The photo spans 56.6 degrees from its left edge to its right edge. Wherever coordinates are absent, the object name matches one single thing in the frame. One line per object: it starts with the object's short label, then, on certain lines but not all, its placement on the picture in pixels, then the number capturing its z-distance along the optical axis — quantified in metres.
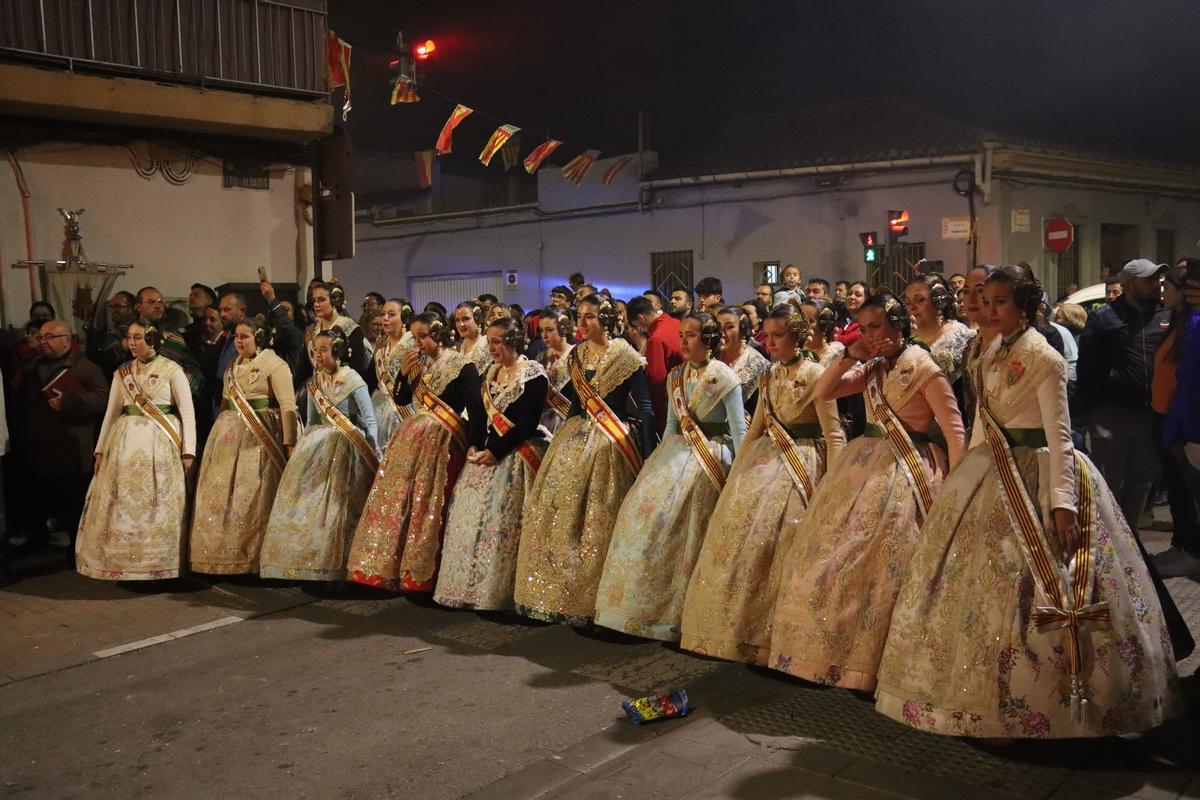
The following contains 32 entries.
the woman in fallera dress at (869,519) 4.84
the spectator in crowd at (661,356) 7.97
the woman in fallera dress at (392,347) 7.89
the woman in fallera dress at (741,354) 6.40
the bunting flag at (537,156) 19.05
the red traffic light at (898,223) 16.95
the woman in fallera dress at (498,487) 6.66
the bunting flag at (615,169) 23.12
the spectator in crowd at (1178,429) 5.22
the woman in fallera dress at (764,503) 5.39
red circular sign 17.73
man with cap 7.73
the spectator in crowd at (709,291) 10.26
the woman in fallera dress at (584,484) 6.27
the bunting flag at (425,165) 21.19
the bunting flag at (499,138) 17.11
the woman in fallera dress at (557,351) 7.21
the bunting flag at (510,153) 19.72
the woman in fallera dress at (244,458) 7.77
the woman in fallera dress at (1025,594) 4.09
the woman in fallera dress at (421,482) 7.00
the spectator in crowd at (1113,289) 8.27
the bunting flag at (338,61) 13.48
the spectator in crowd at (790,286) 10.76
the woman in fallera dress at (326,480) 7.40
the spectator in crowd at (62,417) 8.56
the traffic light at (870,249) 16.91
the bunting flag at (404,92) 15.66
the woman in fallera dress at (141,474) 7.71
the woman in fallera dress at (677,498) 5.86
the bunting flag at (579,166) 20.95
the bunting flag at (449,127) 16.25
